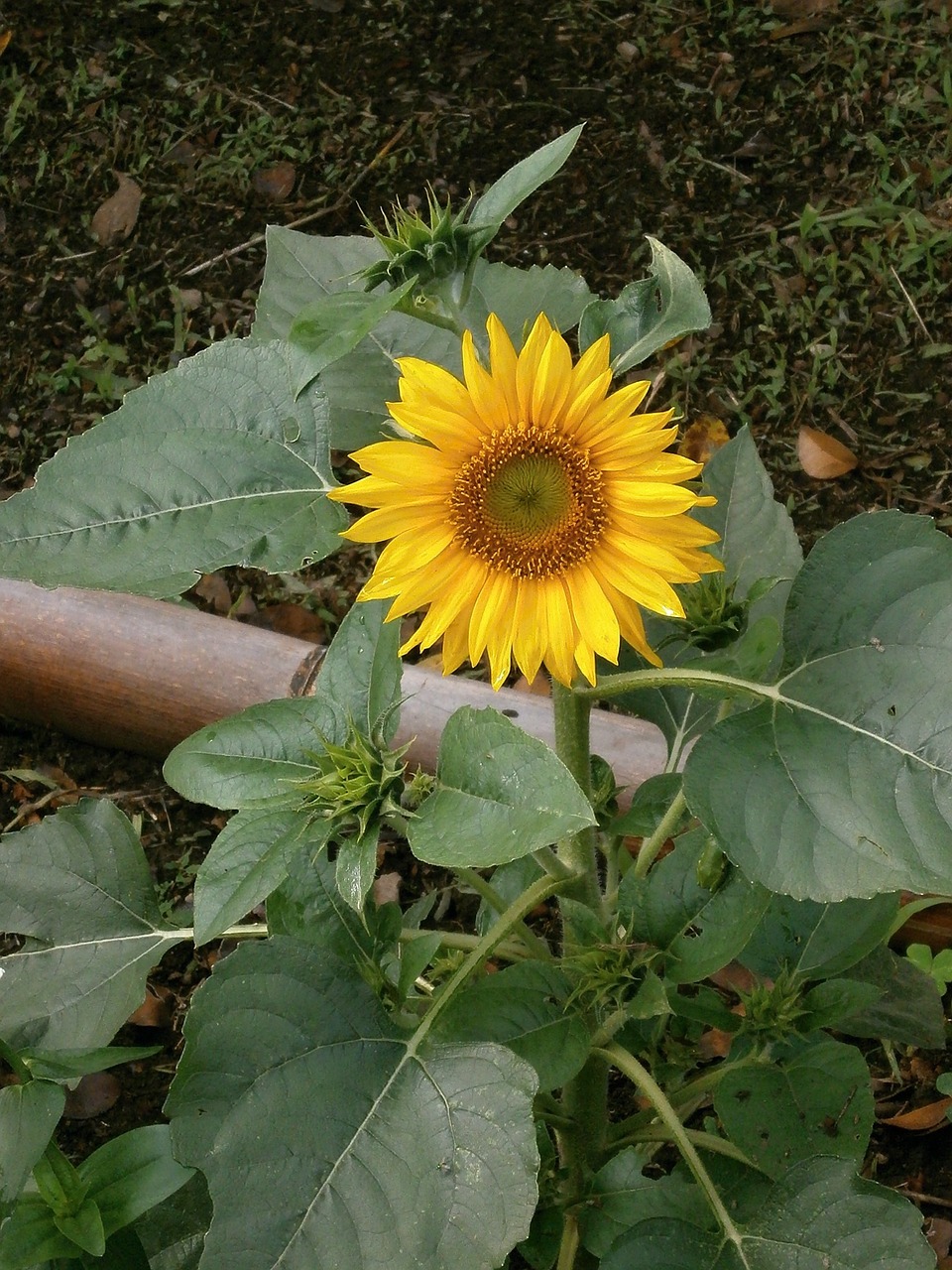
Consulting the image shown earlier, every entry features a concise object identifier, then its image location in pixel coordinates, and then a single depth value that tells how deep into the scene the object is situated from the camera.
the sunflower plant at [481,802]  1.13
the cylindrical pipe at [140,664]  2.14
